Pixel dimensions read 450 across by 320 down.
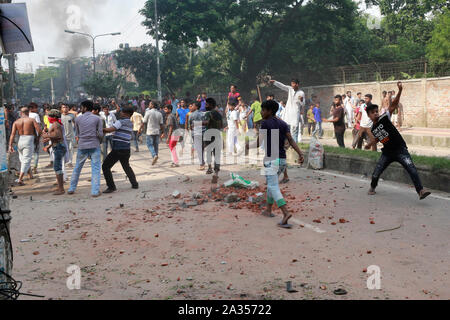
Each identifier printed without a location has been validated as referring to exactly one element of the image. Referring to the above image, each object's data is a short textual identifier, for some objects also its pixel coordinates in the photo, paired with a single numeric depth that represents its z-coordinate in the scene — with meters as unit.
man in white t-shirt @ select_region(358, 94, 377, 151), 11.83
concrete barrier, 7.85
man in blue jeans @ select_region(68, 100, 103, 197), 9.04
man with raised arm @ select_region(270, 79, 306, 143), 11.22
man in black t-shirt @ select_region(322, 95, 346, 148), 11.62
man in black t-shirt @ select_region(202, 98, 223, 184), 10.21
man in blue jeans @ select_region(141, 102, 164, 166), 12.71
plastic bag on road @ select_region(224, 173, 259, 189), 8.79
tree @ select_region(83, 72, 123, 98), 33.72
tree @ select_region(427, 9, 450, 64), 22.36
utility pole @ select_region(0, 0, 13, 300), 3.88
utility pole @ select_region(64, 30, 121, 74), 36.96
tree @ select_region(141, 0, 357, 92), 28.81
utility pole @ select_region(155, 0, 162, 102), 28.02
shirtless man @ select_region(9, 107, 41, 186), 10.44
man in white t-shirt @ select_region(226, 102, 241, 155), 14.13
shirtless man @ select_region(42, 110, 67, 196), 9.41
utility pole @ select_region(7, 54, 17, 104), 36.96
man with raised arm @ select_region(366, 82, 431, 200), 7.18
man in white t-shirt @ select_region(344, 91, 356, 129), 19.80
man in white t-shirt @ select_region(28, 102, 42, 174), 11.03
